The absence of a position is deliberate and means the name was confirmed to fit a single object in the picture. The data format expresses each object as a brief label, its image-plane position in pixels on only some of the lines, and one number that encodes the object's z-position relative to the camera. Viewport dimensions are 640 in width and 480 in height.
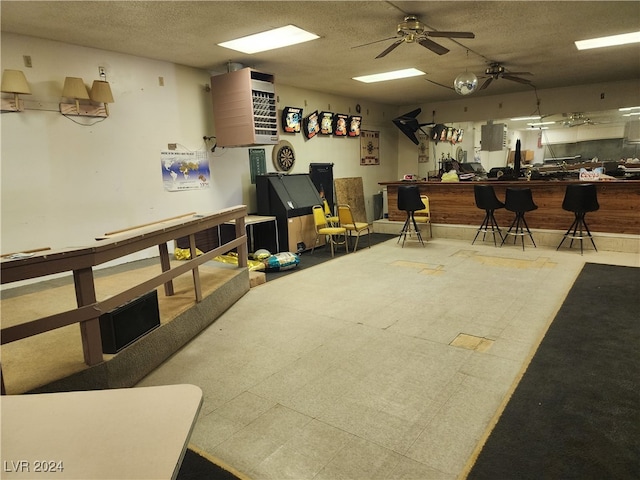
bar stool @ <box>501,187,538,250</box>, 6.54
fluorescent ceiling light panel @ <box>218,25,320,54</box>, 4.43
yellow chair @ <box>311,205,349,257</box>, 6.72
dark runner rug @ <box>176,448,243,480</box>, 1.96
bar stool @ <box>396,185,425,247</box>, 6.96
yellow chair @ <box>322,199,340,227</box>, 7.48
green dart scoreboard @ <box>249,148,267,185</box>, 6.95
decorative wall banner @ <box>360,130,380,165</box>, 9.78
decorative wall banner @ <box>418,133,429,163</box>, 11.03
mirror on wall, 11.81
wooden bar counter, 6.29
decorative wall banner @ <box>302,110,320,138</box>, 7.96
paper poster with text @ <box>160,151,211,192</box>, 5.61
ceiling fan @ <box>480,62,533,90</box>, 6.16
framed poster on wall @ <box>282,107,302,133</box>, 7.39
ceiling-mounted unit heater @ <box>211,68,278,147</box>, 5.68
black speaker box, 2.61
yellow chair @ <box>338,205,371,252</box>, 6.74
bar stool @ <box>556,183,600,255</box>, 5.99
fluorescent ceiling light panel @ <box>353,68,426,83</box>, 6.70
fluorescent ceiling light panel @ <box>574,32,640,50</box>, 4.98
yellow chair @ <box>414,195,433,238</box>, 7.60
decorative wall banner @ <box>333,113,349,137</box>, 8.72
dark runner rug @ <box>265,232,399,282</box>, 5.88
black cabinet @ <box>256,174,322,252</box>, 6.68
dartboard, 7.39
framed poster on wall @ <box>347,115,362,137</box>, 9.11
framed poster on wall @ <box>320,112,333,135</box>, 8.36
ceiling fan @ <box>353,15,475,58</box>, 3.91
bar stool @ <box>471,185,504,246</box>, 6.86
